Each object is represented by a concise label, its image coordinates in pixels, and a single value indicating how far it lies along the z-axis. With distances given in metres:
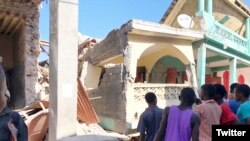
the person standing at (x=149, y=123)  4.63
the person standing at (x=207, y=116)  3.73
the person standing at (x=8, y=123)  2.13
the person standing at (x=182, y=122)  3.56
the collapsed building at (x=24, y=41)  10.77
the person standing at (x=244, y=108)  3.82
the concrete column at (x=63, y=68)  6.16
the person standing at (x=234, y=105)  4.55
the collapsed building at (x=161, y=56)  8.95
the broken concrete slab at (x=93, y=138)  4.94
